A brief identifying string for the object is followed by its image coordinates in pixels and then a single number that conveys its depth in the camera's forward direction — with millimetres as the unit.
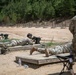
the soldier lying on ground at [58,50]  10562
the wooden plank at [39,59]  9616
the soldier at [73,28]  7980
